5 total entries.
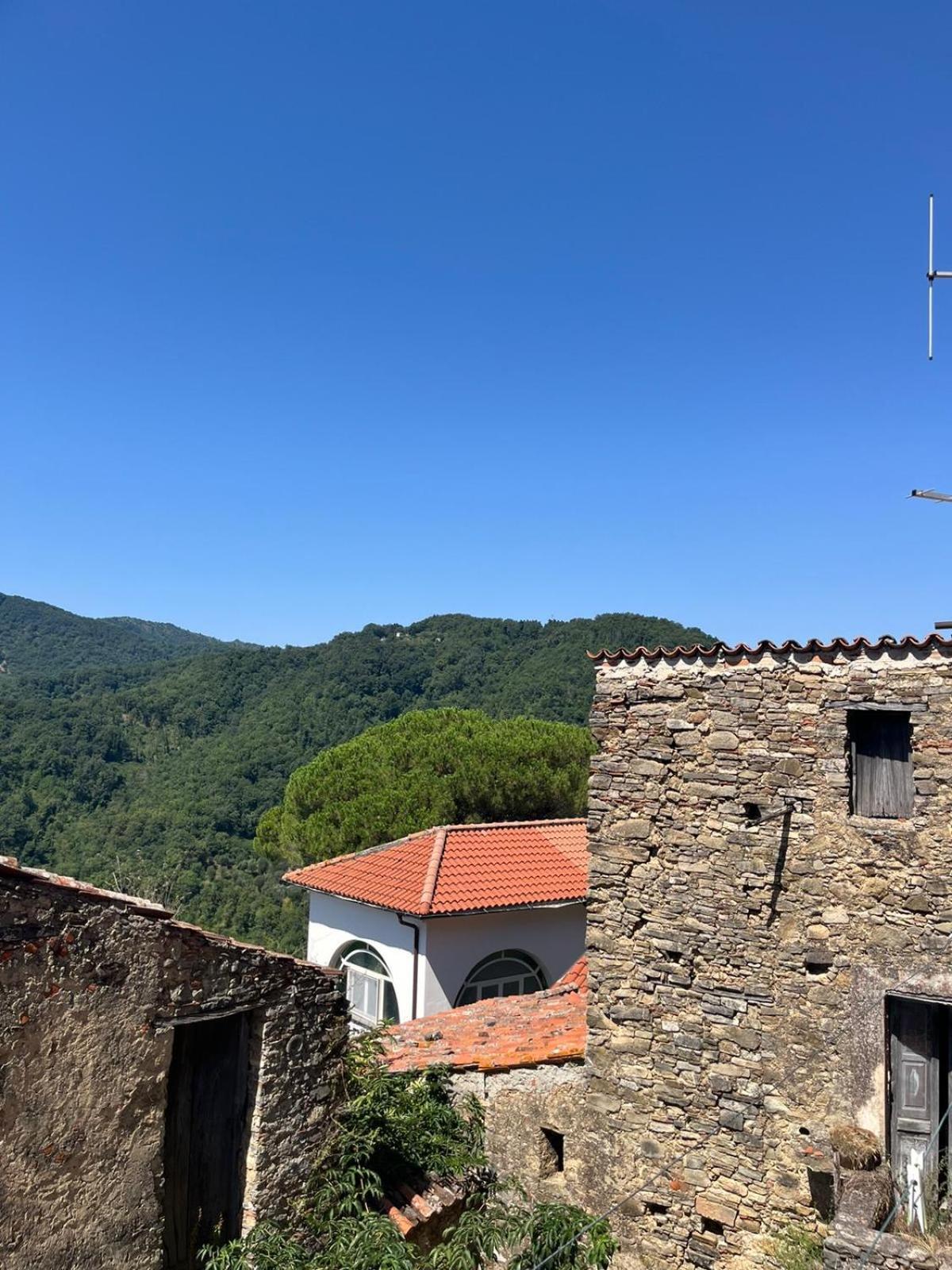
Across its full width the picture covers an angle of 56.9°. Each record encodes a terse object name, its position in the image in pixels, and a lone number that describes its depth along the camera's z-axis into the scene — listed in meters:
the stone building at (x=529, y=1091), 7.37
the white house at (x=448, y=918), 13.40
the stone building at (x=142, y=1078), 4.29
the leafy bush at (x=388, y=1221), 5.10
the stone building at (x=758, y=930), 6.12
